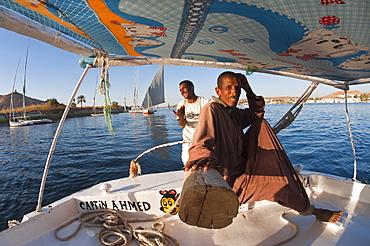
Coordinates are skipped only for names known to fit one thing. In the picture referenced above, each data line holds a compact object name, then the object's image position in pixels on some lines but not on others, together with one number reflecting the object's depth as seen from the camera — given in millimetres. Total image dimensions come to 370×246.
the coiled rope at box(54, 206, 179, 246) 2128
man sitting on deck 1675
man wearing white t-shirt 3233
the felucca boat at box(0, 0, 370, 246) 1427
